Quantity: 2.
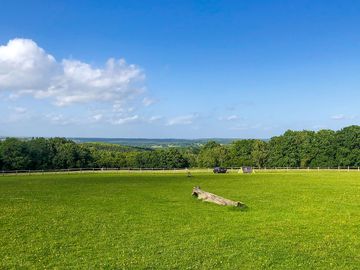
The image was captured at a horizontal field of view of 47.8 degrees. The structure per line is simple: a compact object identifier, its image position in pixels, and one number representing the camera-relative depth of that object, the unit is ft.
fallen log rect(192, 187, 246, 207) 80.87
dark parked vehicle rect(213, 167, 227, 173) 294.66
